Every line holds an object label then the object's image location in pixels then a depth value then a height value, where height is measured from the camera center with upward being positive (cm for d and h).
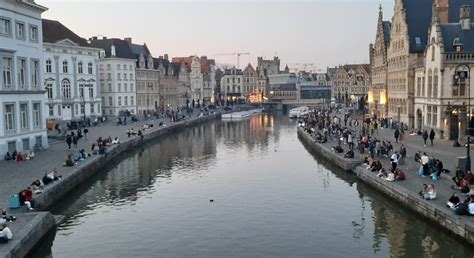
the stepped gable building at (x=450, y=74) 4506 +173
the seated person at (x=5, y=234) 1912 -505
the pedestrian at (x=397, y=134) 4669 -371
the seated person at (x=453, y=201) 2266 -486
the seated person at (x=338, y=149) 4450 -481
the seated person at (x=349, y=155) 4066 -484
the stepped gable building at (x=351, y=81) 13262 +407
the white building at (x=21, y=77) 3866 +193
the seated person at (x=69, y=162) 3691 -454
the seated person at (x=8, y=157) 3850 -425
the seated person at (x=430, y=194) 2508 -498
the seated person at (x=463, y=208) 2172 -496
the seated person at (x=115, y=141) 5194 -431
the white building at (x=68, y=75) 7412 +390
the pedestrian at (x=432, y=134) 4268 -347
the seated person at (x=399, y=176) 3066 -497
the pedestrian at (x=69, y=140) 4550 -360
